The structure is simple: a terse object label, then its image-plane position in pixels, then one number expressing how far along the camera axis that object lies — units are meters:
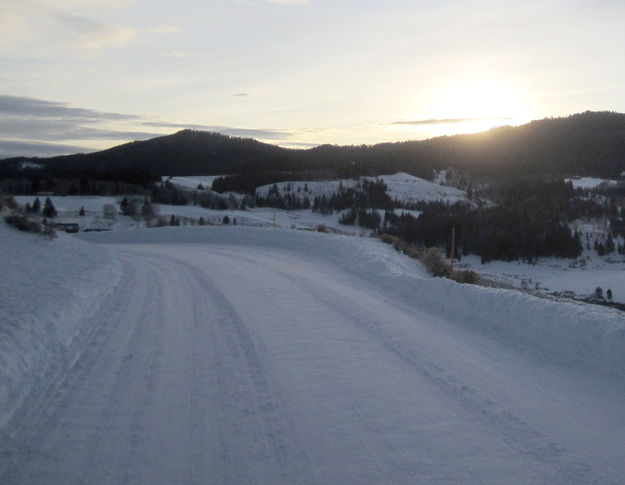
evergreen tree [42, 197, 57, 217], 53.75
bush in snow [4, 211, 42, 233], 18.70
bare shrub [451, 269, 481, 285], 15.51
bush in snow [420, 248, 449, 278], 17.25
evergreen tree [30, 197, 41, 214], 51.71
